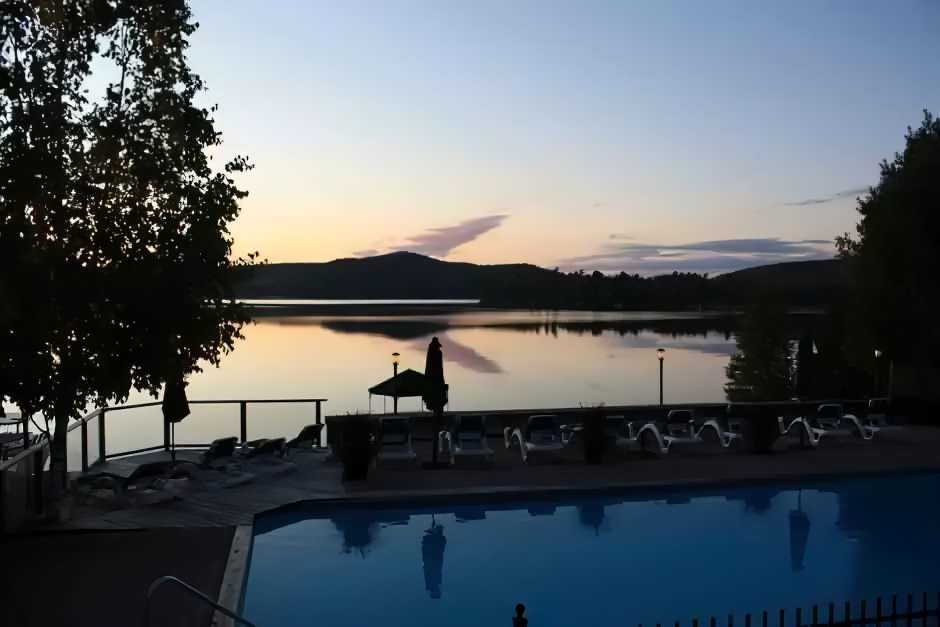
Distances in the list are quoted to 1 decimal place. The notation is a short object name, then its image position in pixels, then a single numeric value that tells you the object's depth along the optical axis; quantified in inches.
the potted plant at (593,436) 498.3
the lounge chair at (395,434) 502.0
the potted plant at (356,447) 442.6
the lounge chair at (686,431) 538.0
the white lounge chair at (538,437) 508.4
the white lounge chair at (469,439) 490.0
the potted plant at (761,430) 534.0
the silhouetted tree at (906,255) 780.6
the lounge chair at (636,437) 511.8
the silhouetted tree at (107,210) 308.0
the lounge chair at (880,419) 626.0
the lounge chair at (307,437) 516.1
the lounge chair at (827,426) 568.1
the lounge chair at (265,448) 479.5
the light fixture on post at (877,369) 853.6
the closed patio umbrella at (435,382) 472.1
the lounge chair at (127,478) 388.8
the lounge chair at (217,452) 457.4
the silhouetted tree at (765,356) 2455.7
